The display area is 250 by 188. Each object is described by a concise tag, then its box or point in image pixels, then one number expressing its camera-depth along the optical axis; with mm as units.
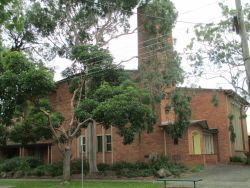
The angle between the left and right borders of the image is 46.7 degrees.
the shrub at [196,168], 20421
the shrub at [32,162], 26761
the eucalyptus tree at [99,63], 17234
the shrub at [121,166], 21481
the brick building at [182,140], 24037
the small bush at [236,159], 26119
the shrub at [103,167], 22460
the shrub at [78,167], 22665
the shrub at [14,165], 25527
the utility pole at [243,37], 10473
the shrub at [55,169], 22220
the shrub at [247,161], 25260
